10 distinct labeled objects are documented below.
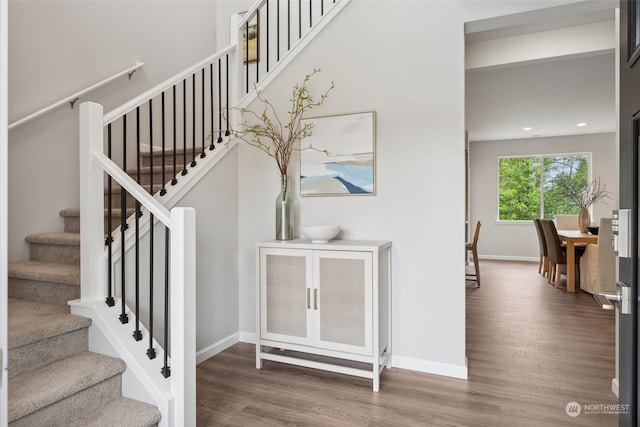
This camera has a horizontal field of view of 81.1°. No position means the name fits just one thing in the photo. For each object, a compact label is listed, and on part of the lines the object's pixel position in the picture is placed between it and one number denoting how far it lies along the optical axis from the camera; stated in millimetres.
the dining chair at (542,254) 6068
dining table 5059
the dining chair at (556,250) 5422
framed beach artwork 2766
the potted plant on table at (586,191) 7414
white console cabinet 2383
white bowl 2576
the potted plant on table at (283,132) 2807
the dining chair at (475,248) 5368
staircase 1529
